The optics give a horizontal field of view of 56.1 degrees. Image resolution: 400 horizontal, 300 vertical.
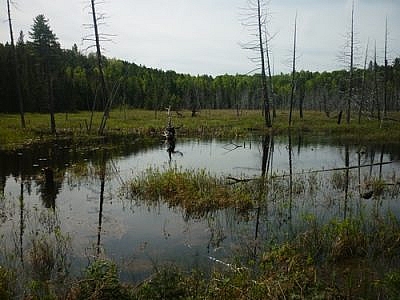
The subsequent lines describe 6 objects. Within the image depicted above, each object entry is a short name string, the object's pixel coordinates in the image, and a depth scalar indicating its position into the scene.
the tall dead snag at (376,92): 45.19
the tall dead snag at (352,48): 45.19
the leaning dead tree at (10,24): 32.16
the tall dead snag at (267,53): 38.95
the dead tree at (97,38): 27.06
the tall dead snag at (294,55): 46.56
